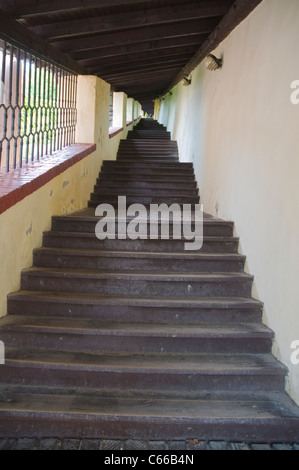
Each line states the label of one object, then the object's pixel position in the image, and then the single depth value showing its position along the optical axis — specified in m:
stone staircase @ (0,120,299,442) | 2.38
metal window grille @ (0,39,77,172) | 3.46
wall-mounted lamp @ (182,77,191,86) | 7.93
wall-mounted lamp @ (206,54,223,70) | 5.00
